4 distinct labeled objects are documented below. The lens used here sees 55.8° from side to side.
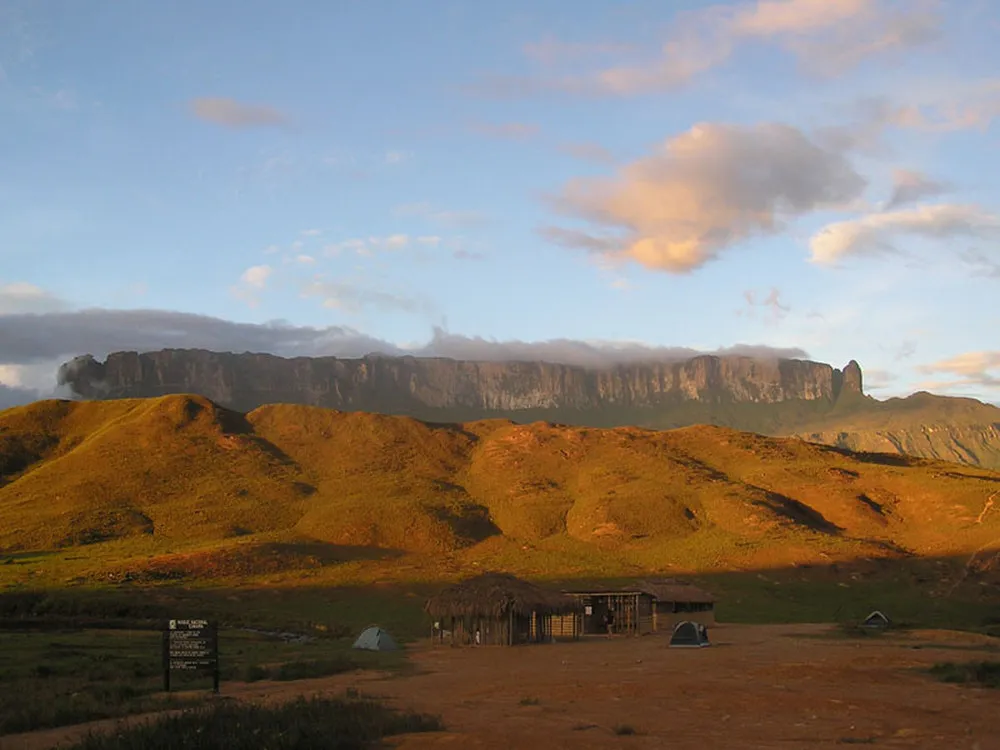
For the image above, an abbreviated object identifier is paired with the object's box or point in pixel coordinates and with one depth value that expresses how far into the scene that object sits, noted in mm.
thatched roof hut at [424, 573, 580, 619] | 43750
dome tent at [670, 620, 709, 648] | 40562
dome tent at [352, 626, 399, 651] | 38719
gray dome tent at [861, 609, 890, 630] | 49812
